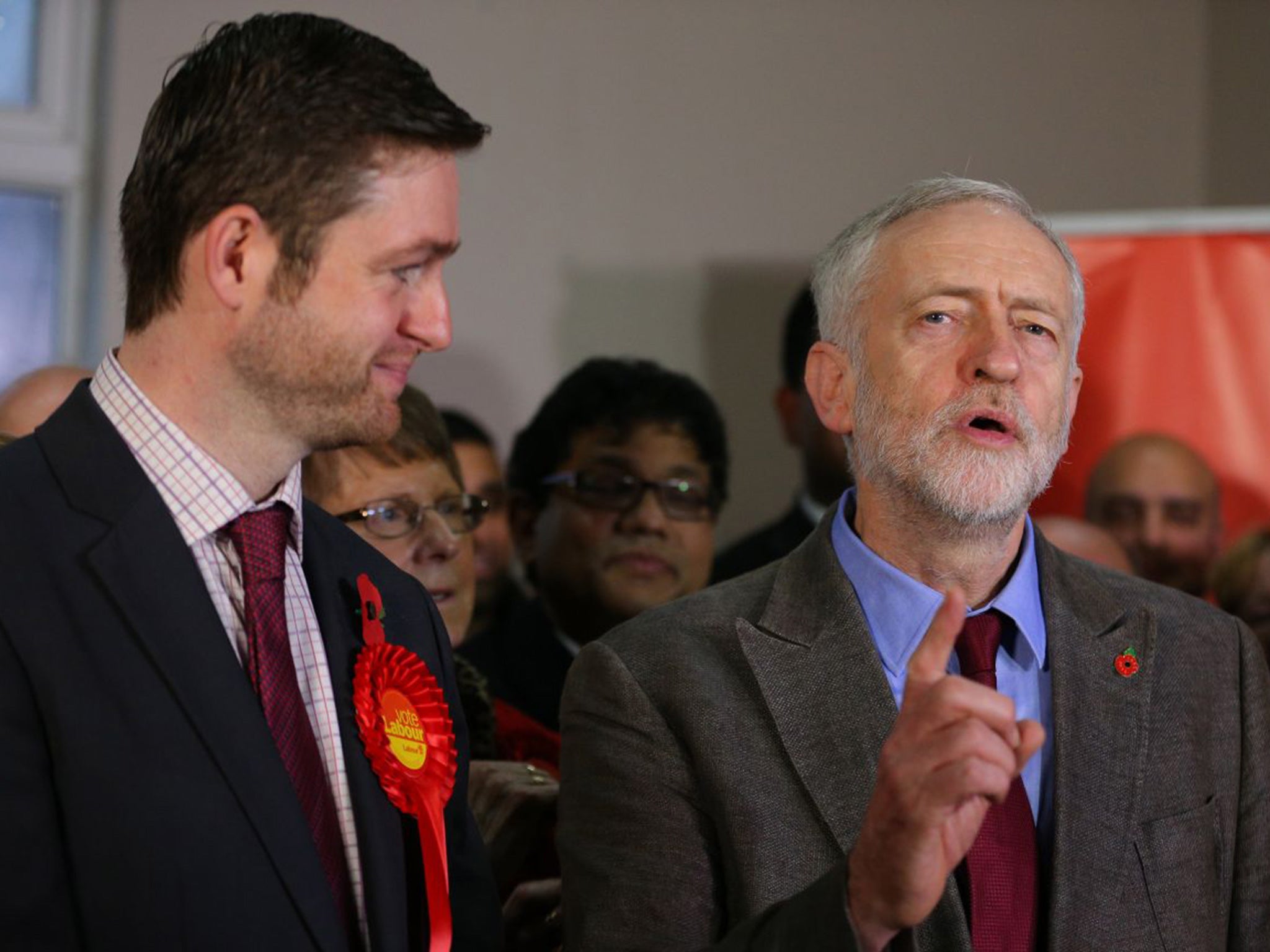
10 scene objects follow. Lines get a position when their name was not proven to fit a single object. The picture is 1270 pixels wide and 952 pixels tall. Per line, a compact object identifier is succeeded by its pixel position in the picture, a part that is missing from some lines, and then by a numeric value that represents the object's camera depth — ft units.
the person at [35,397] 8.89
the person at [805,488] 14.07
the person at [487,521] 13.39
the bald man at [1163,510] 14.58
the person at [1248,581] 13.17
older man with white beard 6.29
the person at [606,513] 11.61
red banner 14.97
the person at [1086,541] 12.85
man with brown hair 4.98
